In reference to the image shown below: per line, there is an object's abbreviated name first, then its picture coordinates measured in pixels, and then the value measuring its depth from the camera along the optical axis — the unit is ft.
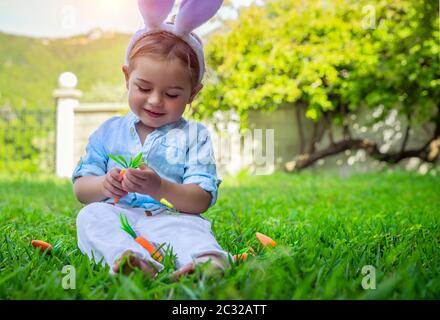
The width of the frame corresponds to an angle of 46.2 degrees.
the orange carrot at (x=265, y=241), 5.47
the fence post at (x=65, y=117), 24.23
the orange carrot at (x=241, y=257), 4.59
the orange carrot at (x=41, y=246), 5.21
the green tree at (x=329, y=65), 21.65
